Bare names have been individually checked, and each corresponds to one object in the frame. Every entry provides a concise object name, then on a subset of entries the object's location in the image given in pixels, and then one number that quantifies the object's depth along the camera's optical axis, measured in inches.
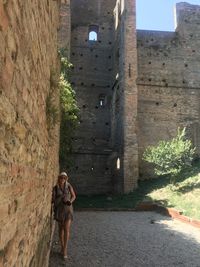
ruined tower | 531.8
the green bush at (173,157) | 411.2
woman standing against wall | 164.0
